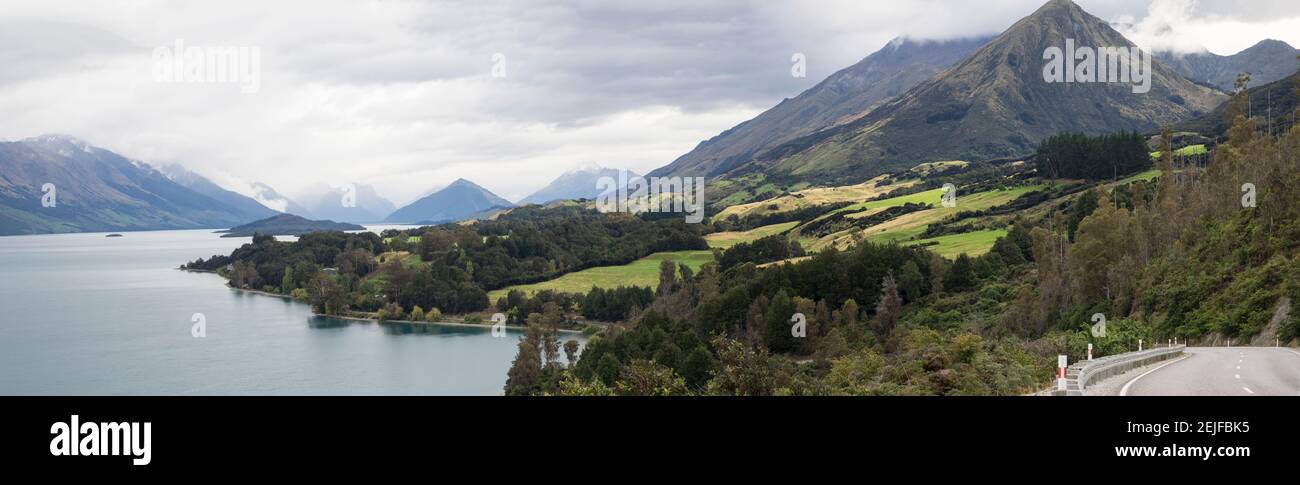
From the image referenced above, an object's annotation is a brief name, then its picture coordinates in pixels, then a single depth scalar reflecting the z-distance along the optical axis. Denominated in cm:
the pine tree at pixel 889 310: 9625
